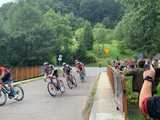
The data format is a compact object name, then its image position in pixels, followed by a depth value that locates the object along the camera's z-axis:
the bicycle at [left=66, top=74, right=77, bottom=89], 30.10
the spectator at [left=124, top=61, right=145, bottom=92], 11.11
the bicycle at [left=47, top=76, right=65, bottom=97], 23.50
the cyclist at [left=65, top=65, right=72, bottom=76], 30.39
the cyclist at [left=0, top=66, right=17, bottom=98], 20.14
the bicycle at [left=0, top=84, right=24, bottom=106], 19.79
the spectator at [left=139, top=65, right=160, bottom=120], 3.49
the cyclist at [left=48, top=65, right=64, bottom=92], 23.75
